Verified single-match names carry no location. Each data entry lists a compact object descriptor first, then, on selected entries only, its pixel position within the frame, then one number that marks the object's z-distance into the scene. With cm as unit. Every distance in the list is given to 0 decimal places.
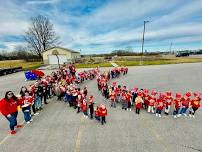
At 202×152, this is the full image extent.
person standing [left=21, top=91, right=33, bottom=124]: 631
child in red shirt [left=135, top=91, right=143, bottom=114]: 702
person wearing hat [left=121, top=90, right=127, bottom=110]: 763
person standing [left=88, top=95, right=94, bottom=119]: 659
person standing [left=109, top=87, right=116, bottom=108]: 781
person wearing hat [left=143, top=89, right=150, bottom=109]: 732
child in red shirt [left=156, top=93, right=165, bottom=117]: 670
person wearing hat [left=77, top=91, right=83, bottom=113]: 725
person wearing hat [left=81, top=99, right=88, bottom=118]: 684
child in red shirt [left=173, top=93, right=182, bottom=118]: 665
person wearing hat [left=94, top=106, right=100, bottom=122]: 615
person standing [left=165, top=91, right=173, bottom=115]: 677
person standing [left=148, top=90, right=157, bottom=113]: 698
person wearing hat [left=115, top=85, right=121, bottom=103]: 821
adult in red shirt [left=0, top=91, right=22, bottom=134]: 549
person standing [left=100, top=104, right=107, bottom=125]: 603
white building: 3409
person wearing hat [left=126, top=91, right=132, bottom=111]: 749
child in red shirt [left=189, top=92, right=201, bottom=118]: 656
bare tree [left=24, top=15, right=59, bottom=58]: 4328
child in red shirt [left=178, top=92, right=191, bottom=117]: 665
